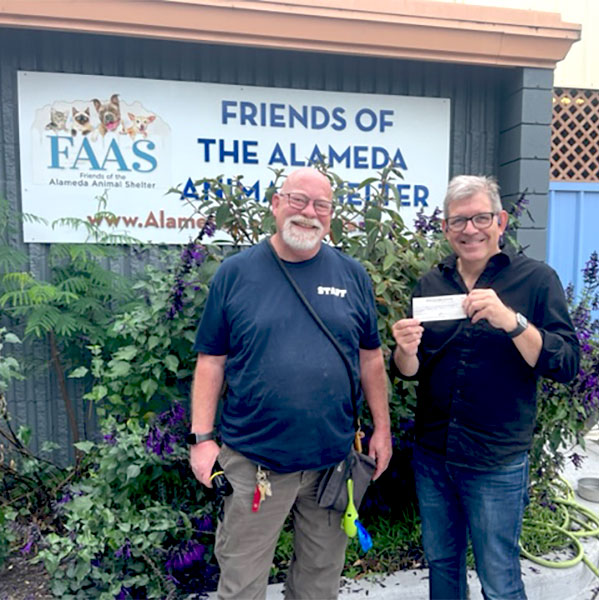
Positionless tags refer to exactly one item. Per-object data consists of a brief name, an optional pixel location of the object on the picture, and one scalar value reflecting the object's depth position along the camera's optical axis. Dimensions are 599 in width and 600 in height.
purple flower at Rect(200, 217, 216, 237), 2.75
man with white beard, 1.92
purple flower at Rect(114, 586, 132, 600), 2.52
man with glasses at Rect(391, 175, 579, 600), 1.98
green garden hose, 2.98
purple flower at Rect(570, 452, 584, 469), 3.25
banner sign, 3.98
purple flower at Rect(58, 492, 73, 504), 2.73
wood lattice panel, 5.95
